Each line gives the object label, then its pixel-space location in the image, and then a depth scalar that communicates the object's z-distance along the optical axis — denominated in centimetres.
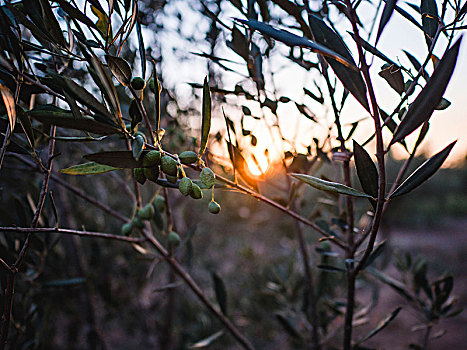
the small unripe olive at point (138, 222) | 65
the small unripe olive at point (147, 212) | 61
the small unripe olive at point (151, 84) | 45
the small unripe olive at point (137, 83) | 40
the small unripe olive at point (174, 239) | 69
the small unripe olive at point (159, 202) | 67
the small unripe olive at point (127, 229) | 66
